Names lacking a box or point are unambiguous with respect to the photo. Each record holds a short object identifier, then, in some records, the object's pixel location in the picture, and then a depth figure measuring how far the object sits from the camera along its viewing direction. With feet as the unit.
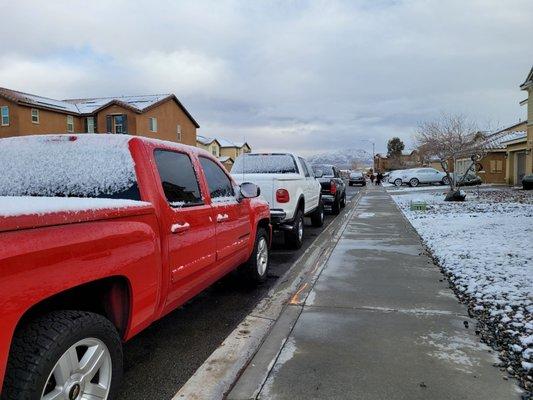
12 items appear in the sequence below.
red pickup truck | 6.89
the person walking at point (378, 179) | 153.38
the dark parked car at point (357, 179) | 143.95
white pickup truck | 27.99
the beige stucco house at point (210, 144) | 206.70
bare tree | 75.00
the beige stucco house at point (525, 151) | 85.97
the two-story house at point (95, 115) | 110.63
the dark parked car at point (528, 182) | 79.25
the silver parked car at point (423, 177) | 126.31
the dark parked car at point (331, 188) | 50.57
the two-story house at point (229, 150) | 254.98
